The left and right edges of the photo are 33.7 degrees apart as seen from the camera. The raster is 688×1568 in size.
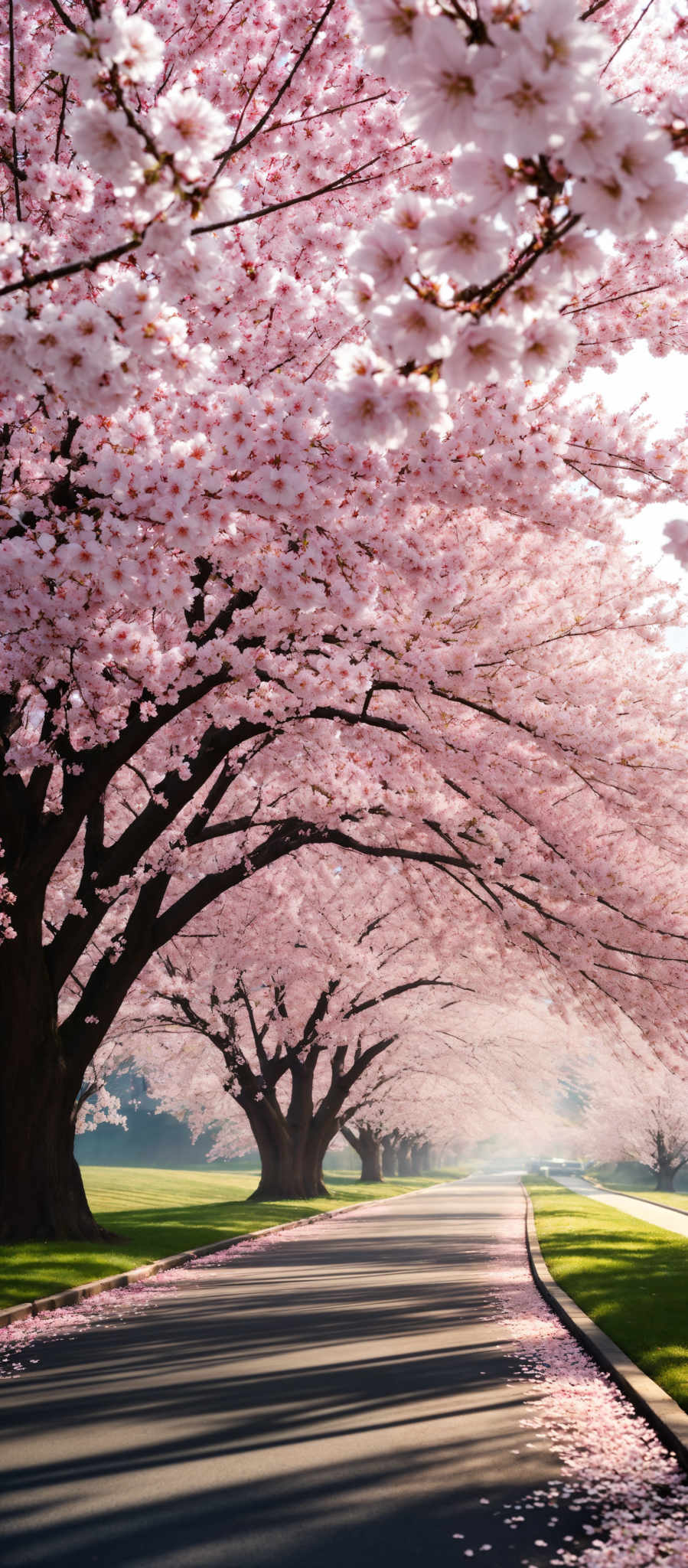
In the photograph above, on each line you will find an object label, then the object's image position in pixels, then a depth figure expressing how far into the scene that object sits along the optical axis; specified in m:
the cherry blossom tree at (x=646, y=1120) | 52.41
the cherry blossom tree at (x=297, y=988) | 26.67
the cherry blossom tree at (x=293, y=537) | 3.65
